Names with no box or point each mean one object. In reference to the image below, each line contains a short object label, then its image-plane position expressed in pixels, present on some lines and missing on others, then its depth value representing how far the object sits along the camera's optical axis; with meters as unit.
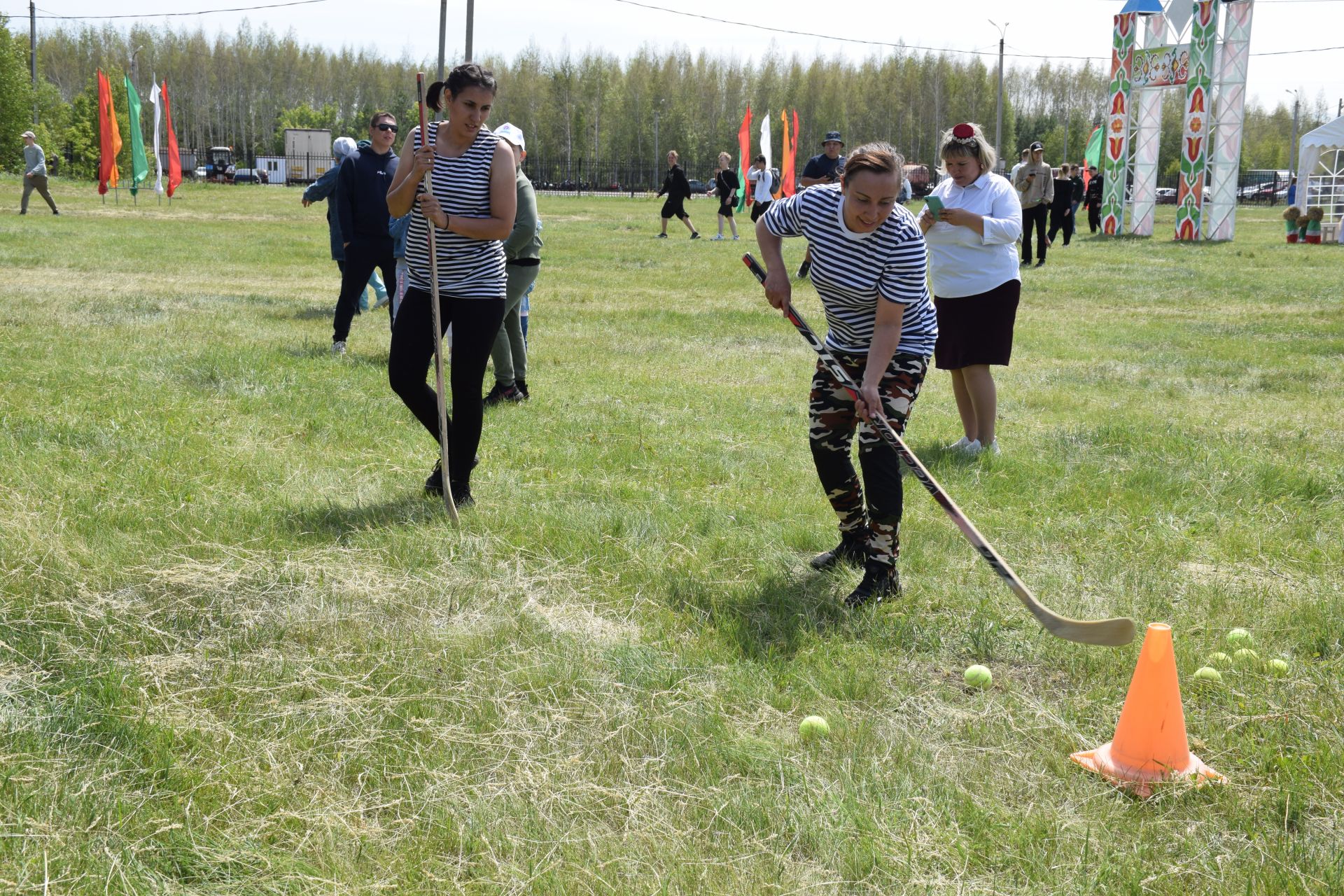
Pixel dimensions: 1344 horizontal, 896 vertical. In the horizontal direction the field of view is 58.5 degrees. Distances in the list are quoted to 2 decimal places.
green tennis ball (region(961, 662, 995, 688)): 3.84
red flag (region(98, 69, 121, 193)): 31.19
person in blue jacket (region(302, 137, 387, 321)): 10.55
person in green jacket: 7.81
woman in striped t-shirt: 4.31
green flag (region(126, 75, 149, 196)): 30.61
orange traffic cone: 3.18
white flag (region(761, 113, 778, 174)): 30.59
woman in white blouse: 6.46
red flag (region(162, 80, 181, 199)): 34.06
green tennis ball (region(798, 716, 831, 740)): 3.45
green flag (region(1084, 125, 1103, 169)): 35.41
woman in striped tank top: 5.01
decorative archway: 27.34
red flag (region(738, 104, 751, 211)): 34.12
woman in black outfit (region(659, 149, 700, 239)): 24.66
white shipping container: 72.19
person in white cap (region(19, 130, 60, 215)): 25.48
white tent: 31.77
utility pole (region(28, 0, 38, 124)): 55.56
